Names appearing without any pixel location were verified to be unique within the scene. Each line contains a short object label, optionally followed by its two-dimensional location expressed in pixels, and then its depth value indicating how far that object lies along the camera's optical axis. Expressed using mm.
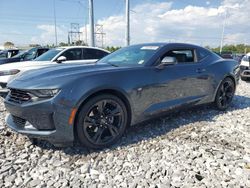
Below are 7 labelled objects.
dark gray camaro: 2691
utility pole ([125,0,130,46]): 16938
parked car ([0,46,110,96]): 5684
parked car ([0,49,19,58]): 13586
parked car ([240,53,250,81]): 8484
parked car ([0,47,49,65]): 9117
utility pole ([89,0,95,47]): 14992
